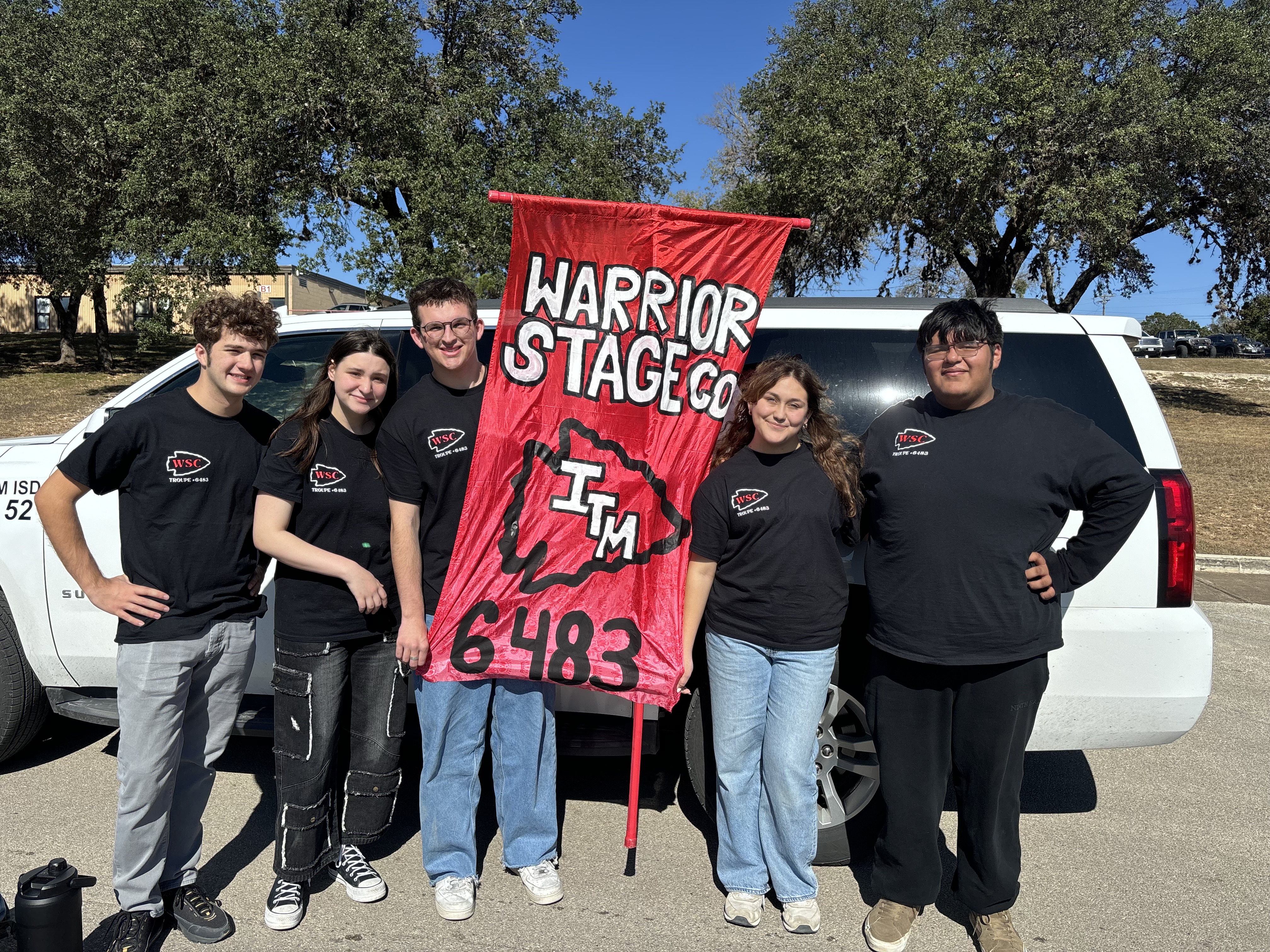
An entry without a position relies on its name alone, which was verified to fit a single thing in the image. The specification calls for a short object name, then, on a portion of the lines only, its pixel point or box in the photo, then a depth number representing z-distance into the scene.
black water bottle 2.61
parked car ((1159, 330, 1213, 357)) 50.22
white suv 3.29
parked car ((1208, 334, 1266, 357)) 51.34
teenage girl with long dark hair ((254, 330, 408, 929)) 2.98
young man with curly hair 2.83
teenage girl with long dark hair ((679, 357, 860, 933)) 2.99
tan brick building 17.39
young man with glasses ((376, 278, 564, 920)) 3.04
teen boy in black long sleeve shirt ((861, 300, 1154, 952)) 2.80
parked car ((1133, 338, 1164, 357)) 49.50
